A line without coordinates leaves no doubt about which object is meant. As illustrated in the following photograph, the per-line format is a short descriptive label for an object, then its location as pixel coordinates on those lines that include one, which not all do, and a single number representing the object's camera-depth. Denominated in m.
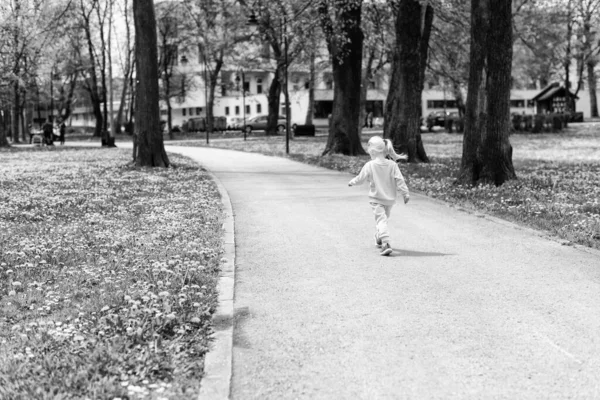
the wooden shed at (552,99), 67.38
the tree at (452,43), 23.97
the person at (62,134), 46.67
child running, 8.37
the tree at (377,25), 26.64
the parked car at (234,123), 75.97
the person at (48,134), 45.28
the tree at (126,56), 47.75
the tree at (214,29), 50.31
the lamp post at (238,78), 41.96
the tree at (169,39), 55.00
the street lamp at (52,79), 59.45
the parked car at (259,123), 68.06
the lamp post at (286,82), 27.87
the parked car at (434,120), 63.08
